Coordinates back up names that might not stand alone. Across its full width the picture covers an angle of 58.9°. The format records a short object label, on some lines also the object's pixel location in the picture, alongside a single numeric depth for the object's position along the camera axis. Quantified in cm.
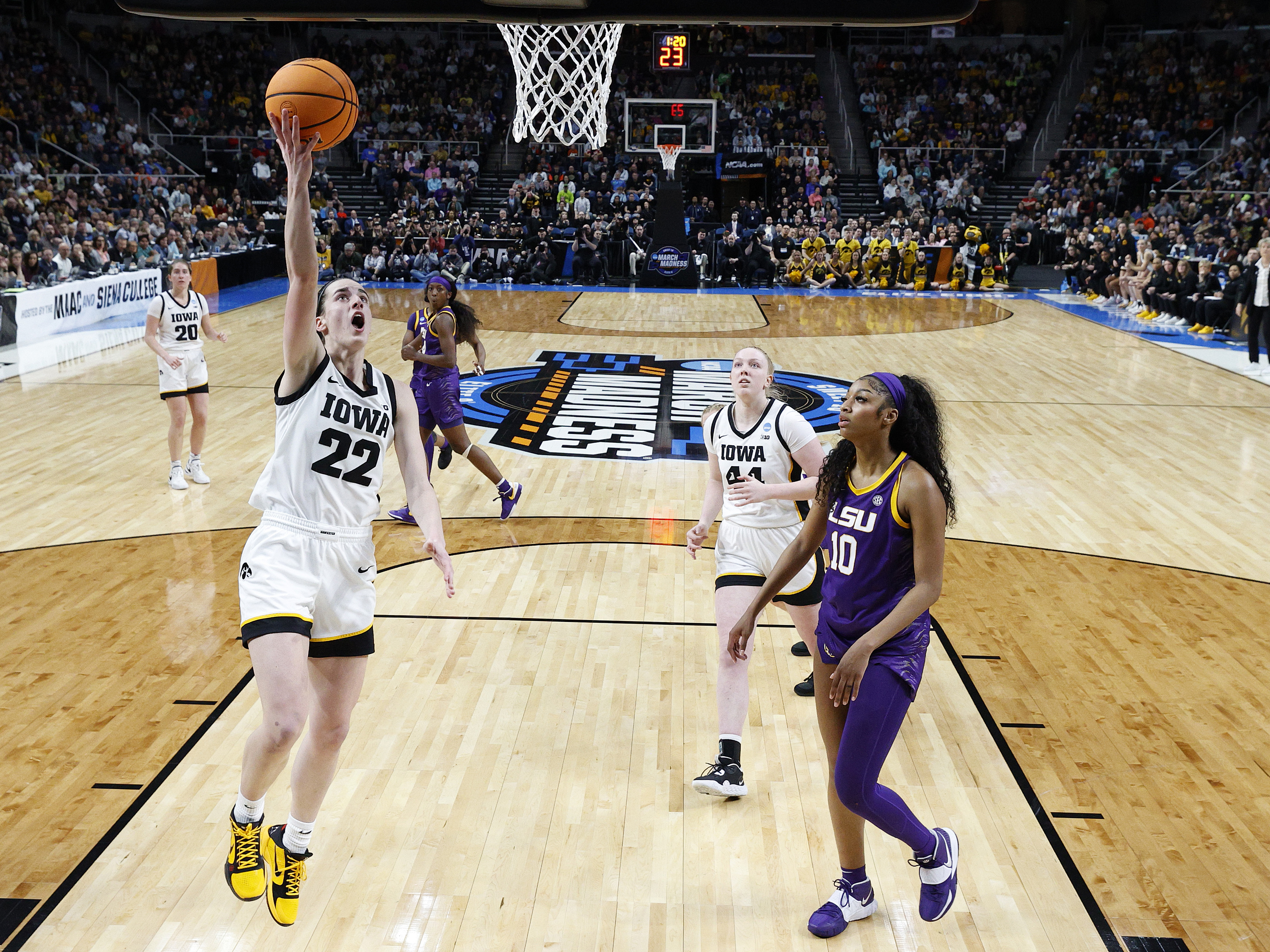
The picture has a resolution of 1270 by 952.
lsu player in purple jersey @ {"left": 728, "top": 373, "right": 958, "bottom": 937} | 325
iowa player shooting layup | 326
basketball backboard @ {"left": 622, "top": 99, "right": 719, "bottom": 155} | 2359
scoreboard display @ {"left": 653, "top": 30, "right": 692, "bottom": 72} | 2398
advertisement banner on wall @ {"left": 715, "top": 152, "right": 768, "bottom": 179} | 2855
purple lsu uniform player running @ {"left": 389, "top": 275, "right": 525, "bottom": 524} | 774
